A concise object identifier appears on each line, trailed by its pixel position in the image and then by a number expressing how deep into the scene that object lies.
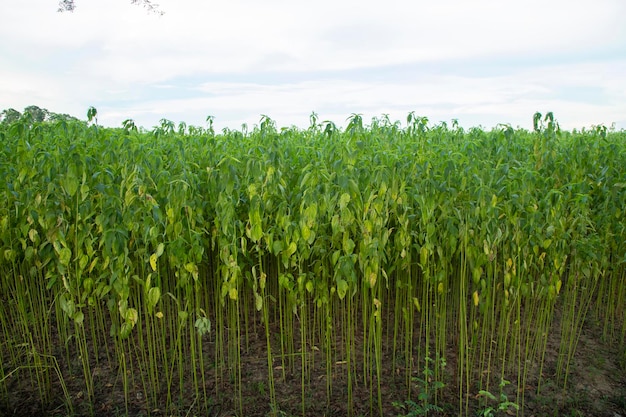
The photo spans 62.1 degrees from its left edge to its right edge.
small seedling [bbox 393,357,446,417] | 3.71
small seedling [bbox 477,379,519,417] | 3.63
